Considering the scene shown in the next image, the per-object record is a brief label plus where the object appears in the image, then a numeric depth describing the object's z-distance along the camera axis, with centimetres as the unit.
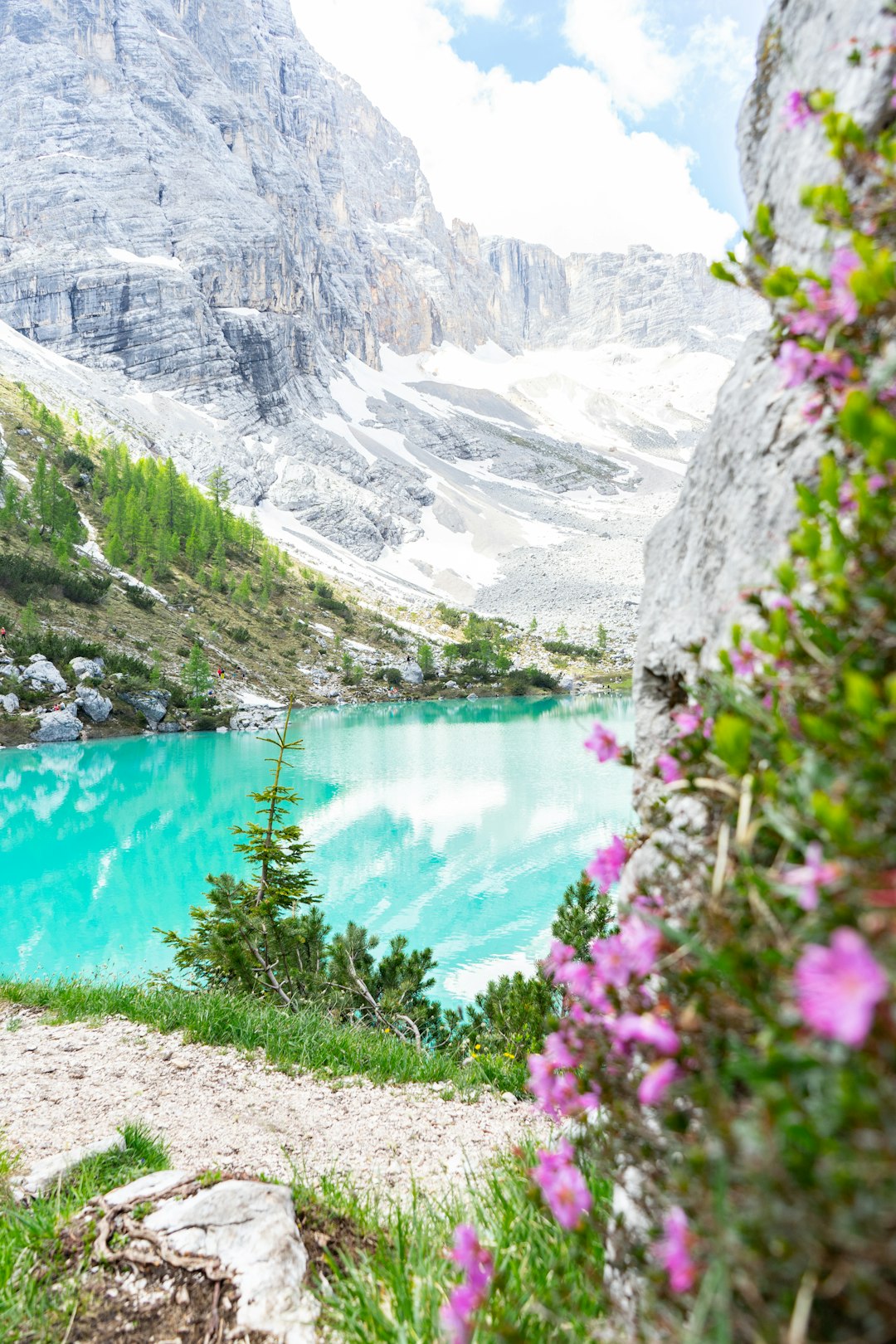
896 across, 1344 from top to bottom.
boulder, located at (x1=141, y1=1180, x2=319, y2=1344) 227
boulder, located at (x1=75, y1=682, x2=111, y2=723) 3862
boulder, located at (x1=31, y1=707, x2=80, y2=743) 3584
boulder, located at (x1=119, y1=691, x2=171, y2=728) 4166
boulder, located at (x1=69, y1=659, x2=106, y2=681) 4044
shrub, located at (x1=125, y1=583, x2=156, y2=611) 5494
